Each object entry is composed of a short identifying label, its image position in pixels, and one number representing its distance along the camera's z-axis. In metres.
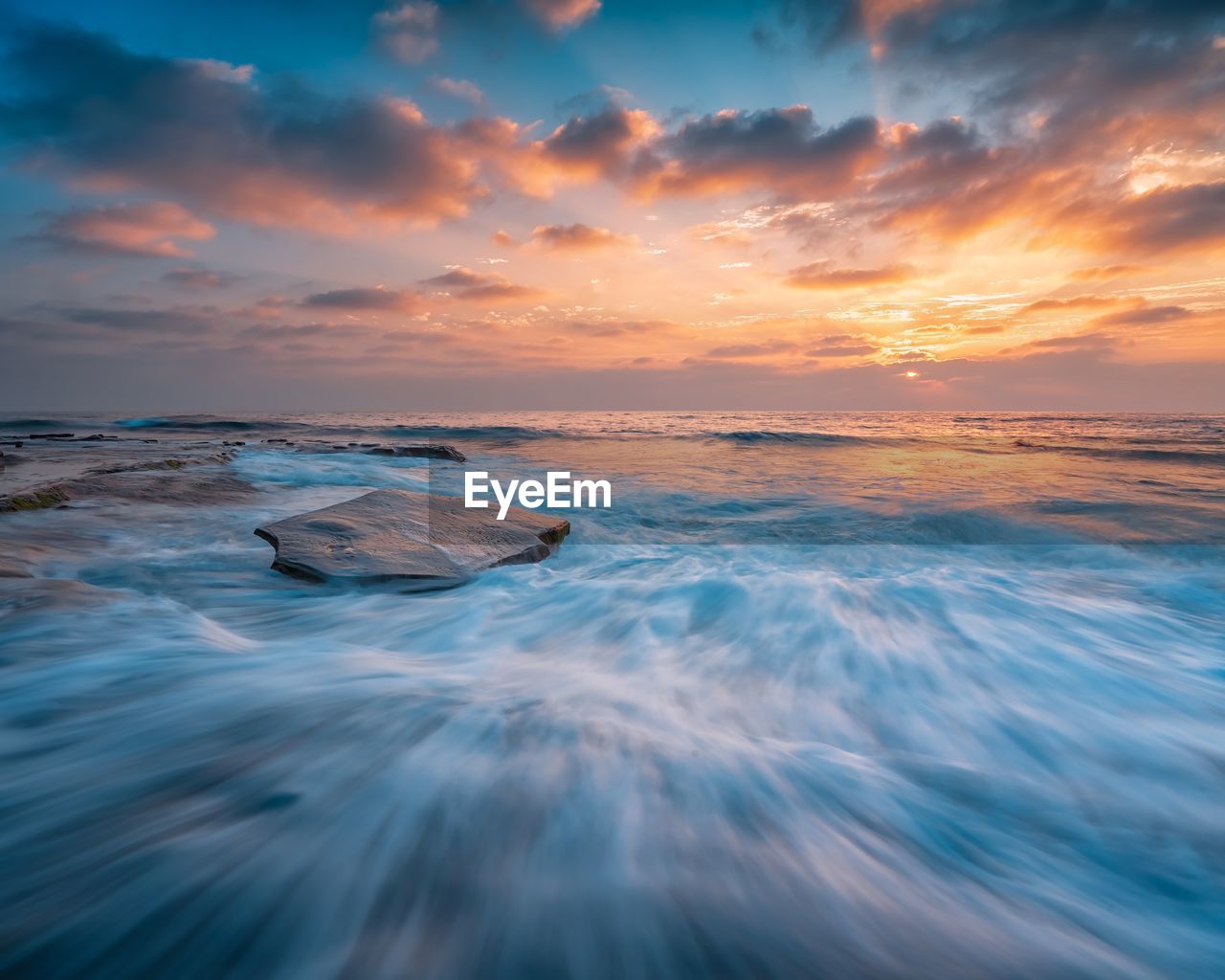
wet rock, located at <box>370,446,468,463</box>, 17.19
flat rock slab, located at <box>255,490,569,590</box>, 4.90
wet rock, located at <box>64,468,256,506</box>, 7.62
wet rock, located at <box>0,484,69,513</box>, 6.18
